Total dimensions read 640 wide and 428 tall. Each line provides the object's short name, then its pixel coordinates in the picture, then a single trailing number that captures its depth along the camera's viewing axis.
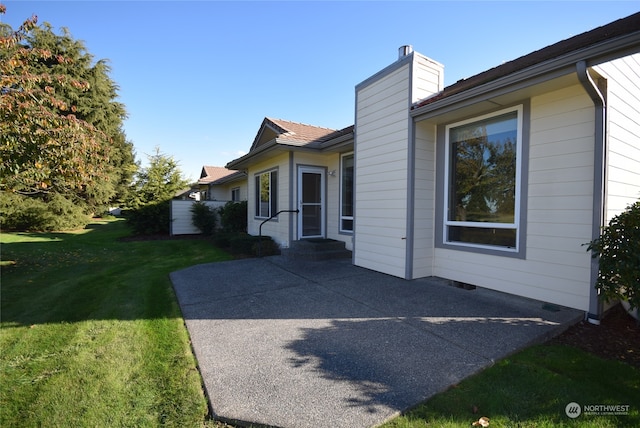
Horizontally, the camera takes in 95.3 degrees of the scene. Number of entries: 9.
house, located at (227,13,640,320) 3.59
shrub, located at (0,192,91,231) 13.85
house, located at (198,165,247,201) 15.13
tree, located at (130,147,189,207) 13.19
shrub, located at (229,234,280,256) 8.33
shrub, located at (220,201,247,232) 12.35
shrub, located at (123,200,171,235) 12.76
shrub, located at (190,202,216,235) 13.33
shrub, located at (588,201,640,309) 2.71
